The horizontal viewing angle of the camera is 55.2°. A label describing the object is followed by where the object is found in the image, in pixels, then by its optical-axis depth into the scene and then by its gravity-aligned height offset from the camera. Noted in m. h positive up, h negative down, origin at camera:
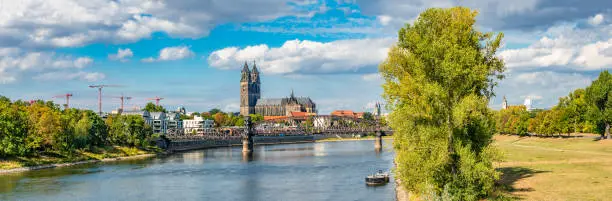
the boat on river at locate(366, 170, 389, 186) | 64.81 -5.37
